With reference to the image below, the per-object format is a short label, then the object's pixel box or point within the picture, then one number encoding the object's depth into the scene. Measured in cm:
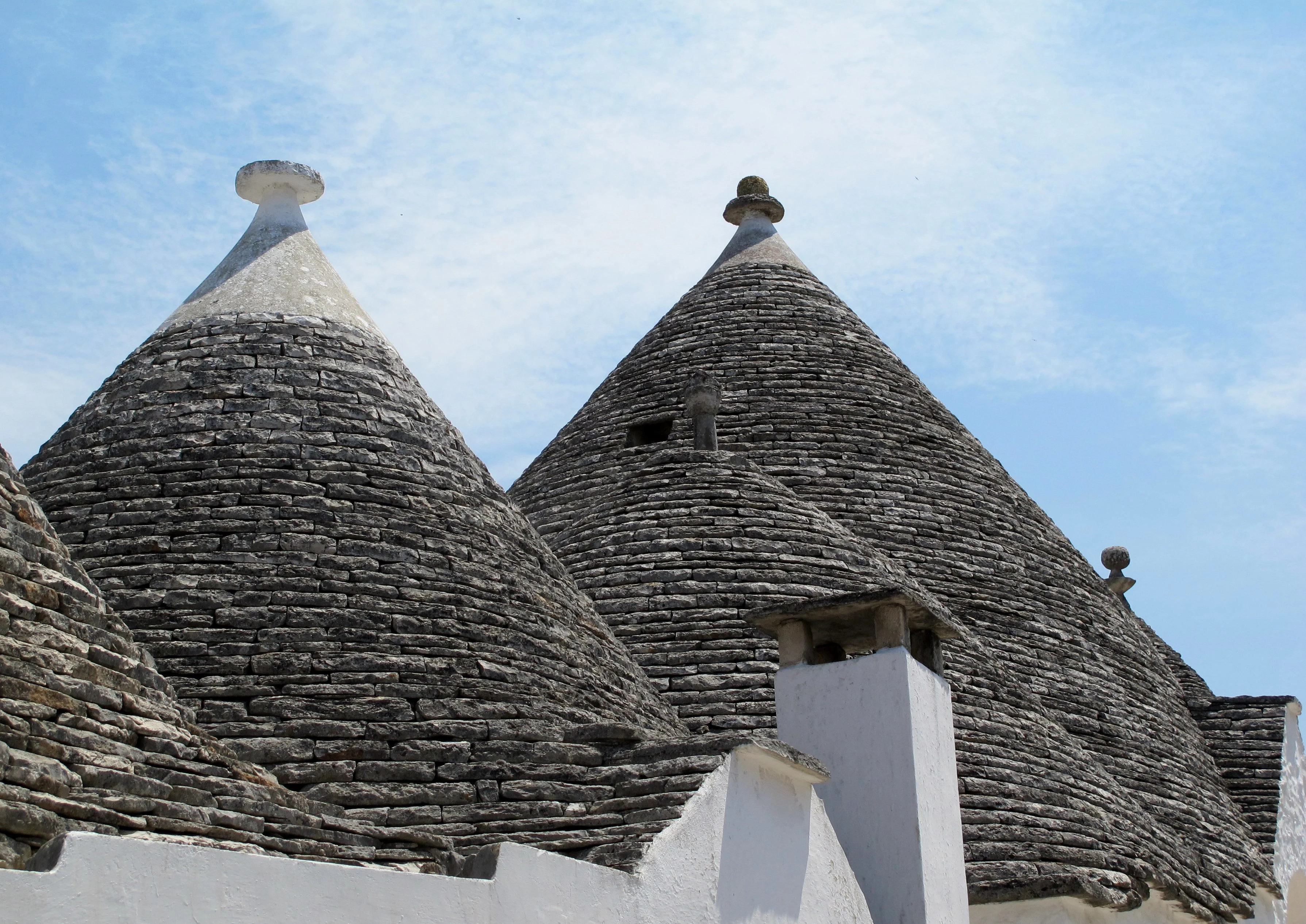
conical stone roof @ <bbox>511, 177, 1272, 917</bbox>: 1147
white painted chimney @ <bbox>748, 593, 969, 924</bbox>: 848
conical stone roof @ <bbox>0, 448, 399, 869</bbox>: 532
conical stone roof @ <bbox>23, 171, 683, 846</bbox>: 730
